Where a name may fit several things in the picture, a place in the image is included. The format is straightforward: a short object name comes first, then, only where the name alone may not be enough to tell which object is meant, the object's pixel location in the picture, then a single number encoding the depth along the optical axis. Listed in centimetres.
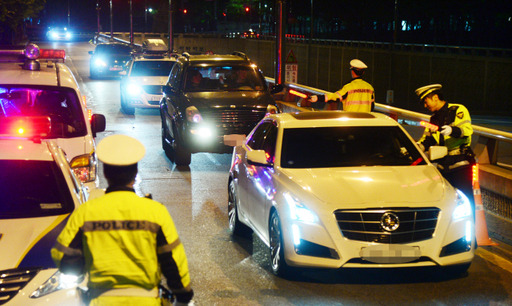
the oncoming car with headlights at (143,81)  2420
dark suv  1489
